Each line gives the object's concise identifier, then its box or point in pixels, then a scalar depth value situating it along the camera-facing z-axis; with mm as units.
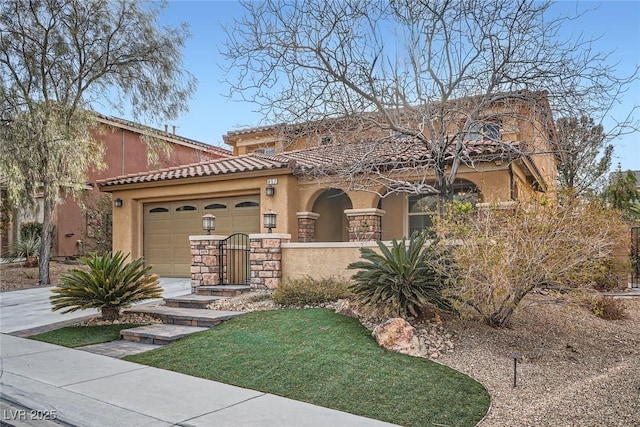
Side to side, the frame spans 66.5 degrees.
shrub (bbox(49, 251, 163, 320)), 9320
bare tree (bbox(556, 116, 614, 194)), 9151
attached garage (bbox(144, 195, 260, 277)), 15379
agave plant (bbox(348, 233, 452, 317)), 7566
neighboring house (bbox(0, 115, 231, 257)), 19719
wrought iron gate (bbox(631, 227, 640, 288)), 13789
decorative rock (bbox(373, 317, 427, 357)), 6559
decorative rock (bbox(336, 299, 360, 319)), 8227
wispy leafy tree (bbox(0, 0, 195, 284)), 15172
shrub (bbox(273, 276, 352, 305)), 9383
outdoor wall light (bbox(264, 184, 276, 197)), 14438
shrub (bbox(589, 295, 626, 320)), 9125
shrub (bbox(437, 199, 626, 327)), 6555
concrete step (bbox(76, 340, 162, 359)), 7516
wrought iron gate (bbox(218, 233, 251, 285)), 12211
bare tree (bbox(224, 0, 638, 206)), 9078
